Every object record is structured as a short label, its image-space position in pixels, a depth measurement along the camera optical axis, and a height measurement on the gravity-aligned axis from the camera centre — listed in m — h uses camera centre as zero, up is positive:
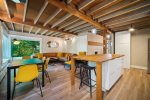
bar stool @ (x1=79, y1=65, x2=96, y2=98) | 2.33 -1.06
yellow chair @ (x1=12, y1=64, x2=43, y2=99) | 1.93 -0.56
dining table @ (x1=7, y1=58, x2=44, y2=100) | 1.92 -0.68
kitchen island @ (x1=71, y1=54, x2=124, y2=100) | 1.85 -0.66
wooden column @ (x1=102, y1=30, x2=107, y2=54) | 4.70 +0.41
